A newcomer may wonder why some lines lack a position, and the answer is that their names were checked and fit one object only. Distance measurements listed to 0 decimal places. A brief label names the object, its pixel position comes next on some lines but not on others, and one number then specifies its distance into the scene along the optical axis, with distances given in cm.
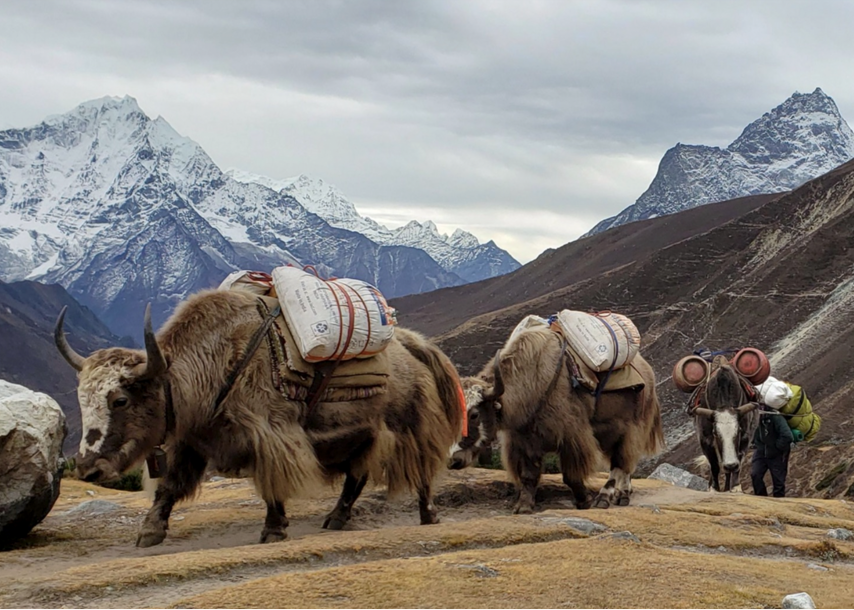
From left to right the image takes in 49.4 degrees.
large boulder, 739
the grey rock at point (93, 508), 906
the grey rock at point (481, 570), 583
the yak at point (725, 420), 1233
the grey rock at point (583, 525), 764
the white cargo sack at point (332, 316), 734
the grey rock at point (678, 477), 1717
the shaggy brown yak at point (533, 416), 962
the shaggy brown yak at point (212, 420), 674
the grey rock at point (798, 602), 513
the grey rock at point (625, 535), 724
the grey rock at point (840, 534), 872
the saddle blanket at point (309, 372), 732
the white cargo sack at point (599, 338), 1029
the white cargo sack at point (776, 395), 1358
